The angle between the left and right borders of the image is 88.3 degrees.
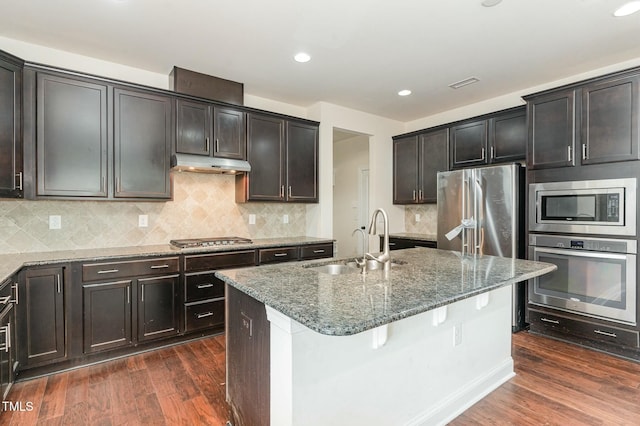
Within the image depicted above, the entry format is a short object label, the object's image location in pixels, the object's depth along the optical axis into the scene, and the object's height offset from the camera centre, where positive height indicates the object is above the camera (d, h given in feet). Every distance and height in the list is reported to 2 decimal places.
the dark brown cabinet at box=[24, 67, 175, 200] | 8.67 +2.09
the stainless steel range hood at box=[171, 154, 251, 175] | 10.52 +1.56
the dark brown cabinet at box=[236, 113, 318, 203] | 12.54 +2.01
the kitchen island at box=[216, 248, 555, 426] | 4.54 -2.25
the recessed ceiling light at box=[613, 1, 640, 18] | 7.54 +4.74
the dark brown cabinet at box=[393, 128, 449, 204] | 15.14 +2.22
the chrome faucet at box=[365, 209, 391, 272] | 6.95 -0.95
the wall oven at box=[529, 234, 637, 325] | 9.18 -1.96
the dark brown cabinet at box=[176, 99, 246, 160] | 10.93 +2.81
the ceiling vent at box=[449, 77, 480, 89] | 12.00 +4.80
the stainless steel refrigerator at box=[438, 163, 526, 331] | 11.29 -0.08
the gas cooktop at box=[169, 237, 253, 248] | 10.81 -1.08
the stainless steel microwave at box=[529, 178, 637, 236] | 9.16 +0.12
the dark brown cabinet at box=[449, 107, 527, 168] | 12.43 +2.91
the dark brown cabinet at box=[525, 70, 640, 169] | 9.11 +2.65
